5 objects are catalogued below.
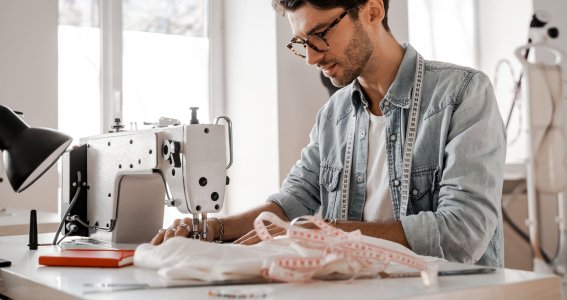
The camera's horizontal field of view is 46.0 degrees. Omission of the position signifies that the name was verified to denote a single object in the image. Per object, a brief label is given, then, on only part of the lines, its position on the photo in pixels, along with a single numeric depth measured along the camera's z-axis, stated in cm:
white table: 91
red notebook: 124
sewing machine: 154
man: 153
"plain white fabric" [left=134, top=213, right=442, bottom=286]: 99
